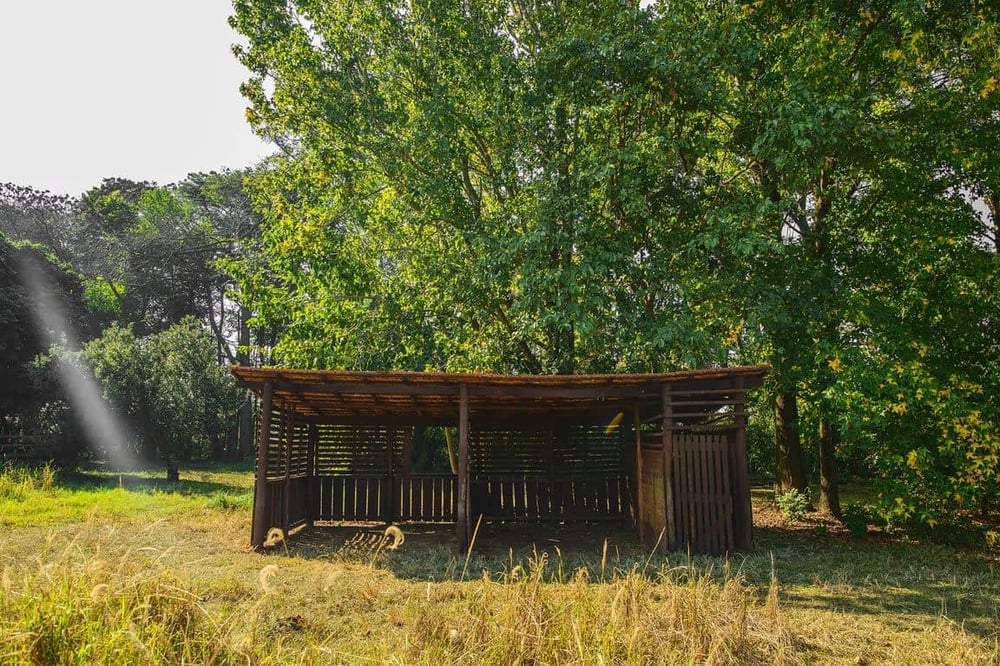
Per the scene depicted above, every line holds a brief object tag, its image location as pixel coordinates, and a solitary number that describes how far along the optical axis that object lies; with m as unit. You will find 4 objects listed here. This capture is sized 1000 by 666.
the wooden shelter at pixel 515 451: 9.96
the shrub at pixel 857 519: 12.25
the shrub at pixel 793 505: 14.52
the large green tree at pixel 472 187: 12.47
